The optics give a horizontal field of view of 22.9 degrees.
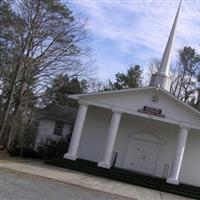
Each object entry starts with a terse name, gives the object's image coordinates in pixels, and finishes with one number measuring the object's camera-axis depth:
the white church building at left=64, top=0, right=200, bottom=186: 34.31
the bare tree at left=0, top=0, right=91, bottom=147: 37.31
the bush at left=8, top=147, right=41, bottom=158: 38.47
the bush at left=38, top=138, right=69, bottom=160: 36.16
